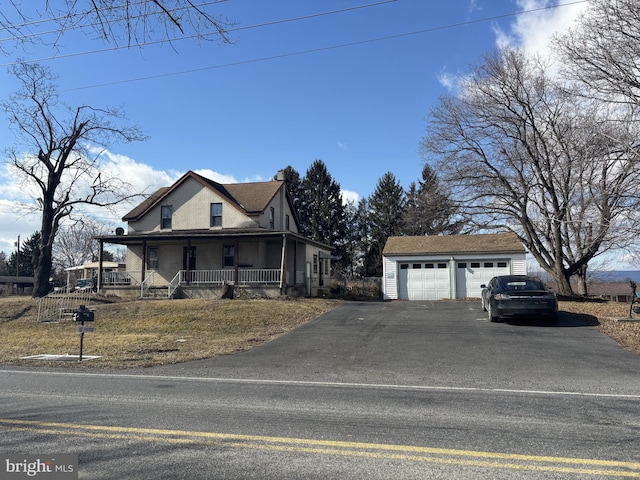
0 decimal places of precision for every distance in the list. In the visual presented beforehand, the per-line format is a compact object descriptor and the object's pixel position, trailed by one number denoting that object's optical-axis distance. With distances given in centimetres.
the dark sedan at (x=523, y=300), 1508
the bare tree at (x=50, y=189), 2658
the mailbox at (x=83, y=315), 1155
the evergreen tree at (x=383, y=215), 5288
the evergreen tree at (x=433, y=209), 2989
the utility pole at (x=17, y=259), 6481
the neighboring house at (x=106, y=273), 2841
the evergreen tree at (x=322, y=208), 5410
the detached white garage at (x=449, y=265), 2728
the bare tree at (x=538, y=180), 2120
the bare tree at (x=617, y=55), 1420
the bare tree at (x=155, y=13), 495
